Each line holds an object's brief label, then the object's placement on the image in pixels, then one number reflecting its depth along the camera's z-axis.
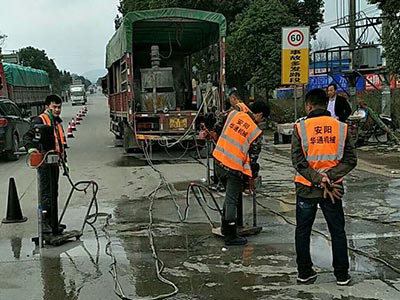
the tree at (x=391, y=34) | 14.29
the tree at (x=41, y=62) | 99.62
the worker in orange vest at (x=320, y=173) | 5.53
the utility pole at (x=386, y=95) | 18.59
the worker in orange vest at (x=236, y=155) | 6.89
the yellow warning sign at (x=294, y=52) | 16.31
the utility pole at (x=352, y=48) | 18.81
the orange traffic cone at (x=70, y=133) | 23.96
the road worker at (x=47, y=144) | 7.32
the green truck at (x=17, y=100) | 16.47
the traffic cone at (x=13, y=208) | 8.83
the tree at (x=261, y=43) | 24.66
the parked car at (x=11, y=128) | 16.16
